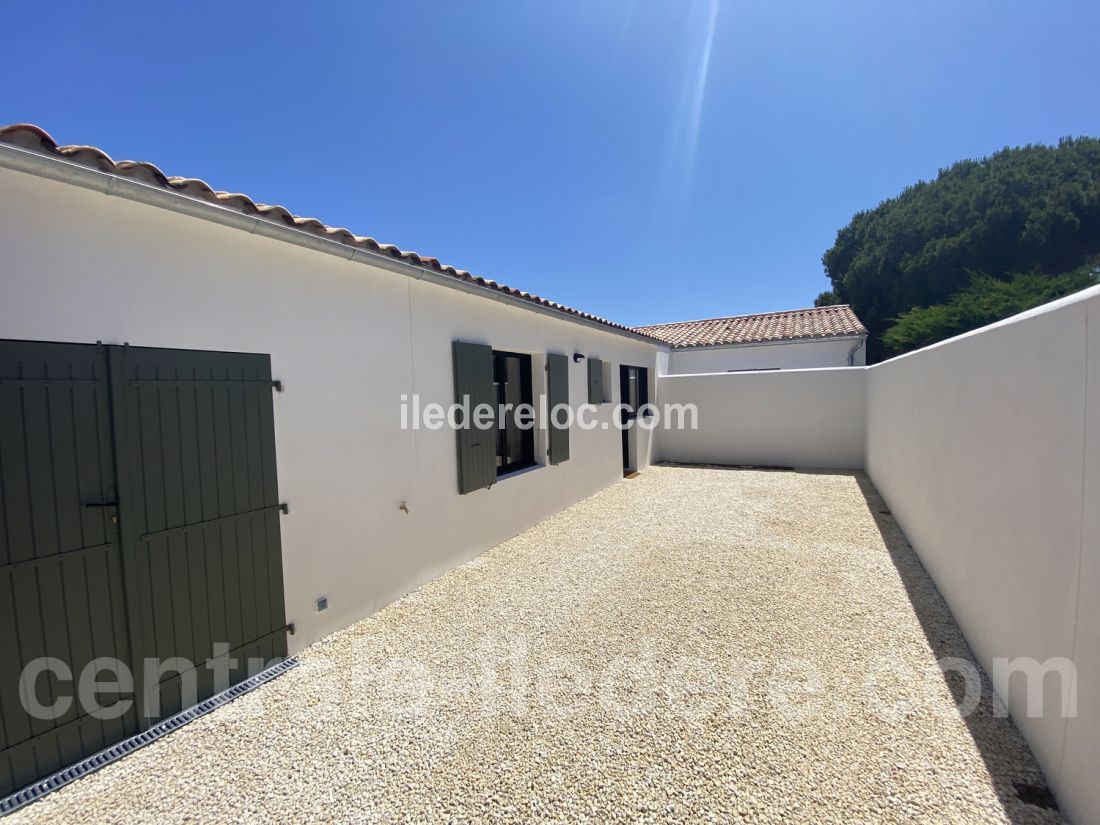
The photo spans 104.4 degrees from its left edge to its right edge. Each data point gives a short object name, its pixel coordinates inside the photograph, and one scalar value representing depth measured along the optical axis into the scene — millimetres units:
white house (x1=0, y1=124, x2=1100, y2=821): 2252
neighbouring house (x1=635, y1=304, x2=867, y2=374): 15828
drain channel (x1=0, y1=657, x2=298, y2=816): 2262
